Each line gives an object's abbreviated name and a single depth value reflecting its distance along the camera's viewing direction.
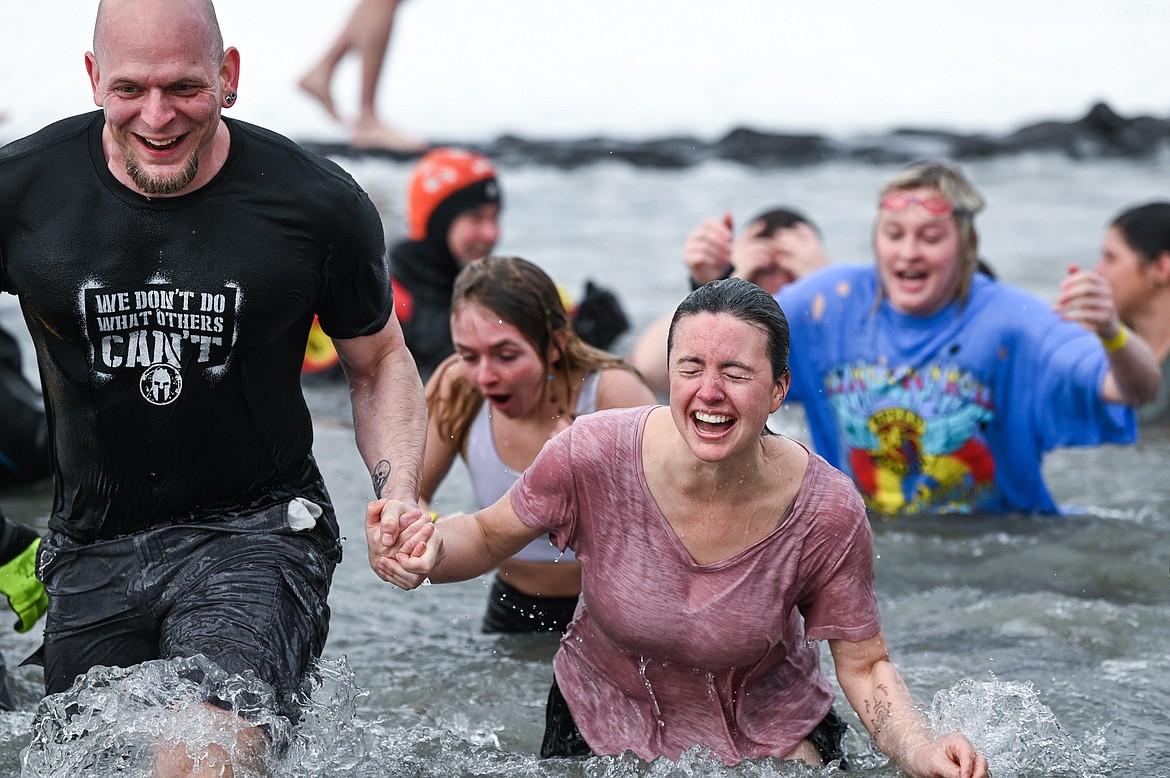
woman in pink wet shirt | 6.44
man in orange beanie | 15.92
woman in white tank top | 9.12
